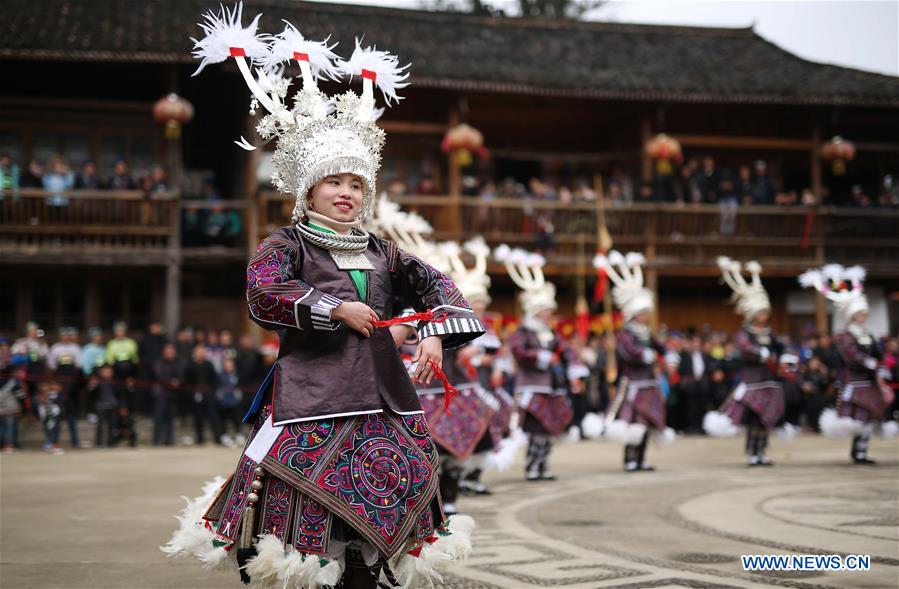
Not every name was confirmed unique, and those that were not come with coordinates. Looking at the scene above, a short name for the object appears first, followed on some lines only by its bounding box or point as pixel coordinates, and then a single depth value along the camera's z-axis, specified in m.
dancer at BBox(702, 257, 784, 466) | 12.02
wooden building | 18.78
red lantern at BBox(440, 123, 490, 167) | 18.86
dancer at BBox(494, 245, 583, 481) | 10.88
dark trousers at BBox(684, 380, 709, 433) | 18.06
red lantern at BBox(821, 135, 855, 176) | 21.27
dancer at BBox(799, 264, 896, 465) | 11.70
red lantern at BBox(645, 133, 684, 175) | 19.75
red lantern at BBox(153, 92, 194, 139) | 17.58
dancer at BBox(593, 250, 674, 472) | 11.44
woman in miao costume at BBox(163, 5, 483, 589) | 3.68
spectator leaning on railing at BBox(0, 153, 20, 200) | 17.81
